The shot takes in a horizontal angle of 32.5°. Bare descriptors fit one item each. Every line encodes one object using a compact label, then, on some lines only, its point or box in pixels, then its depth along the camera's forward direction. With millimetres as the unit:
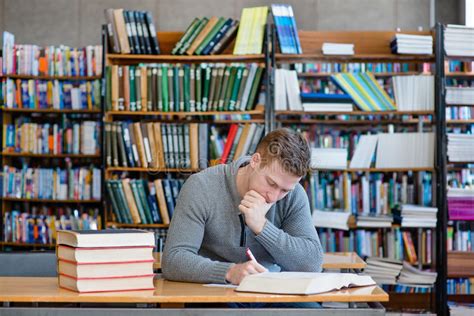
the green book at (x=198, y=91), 5840
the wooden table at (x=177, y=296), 2172
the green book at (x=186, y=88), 5844
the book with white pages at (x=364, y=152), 5859
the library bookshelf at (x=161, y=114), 5840
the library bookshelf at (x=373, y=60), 5828
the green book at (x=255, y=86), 5812
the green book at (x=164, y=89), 5848
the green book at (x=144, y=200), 5878
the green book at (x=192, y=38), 5898
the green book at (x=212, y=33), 5906
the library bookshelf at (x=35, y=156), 8141
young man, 2590
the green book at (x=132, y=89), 5871
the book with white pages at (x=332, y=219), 5816
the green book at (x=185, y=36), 5898
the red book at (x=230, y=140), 5844
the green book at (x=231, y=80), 5824
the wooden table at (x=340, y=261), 3446
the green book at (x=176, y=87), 5844
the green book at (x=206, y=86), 5836
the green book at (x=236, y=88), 5816
